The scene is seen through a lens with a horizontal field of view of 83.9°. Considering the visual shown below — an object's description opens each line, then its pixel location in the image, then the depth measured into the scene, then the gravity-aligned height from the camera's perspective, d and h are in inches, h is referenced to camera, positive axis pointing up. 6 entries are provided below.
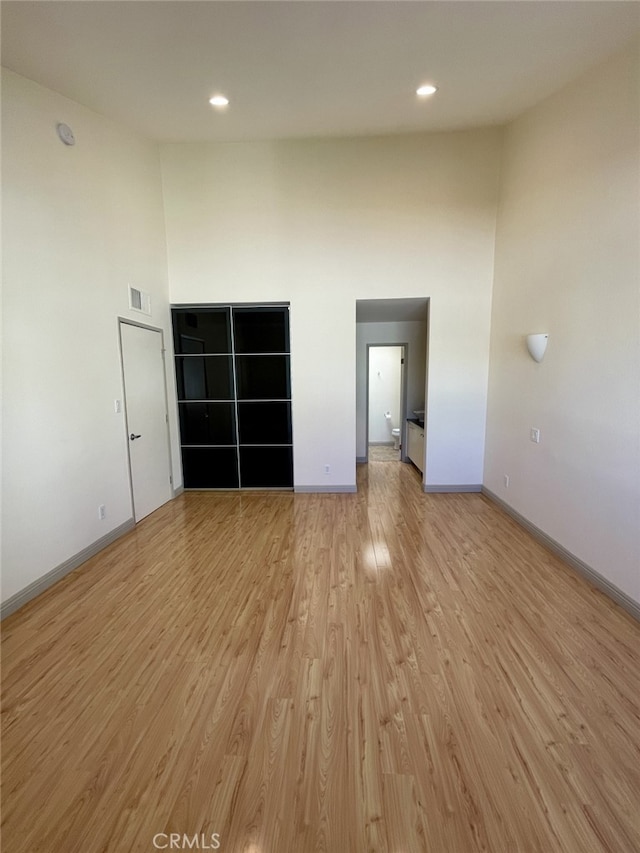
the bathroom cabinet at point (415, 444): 213.4 -41.6
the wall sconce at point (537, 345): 126.3 +11.8
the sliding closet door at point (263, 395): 181.9 -7.4
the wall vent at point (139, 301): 149.3 +35.0
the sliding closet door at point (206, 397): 183.9 -8.3
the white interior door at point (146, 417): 148.9 -15.7
